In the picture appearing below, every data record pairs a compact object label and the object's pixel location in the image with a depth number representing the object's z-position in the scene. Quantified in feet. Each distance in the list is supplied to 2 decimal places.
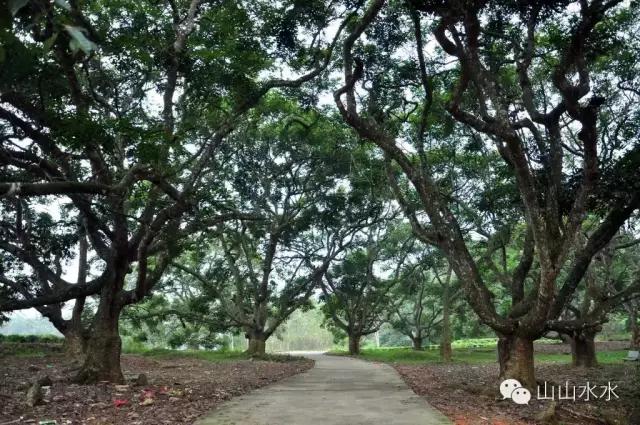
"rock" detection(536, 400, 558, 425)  26.59
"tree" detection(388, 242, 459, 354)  83.92
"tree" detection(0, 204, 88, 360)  50.44
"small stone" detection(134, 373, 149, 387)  37.42
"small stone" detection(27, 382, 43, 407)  27.96
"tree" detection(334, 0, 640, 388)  29.55
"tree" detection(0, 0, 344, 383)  30.91
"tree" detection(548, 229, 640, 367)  33.81
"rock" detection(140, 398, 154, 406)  29.25
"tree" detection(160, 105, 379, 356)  71.15
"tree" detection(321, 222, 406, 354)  99.96
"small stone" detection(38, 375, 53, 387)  34.40
